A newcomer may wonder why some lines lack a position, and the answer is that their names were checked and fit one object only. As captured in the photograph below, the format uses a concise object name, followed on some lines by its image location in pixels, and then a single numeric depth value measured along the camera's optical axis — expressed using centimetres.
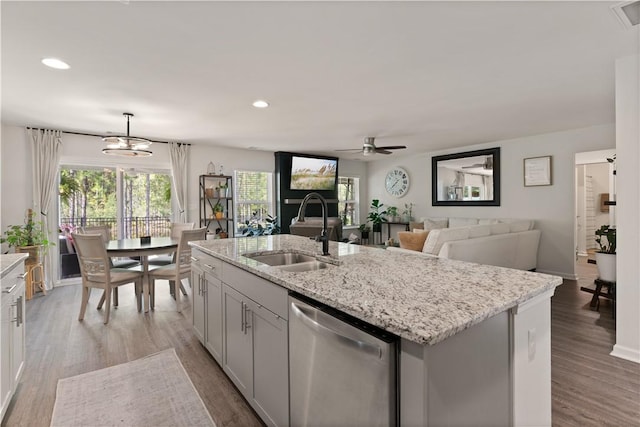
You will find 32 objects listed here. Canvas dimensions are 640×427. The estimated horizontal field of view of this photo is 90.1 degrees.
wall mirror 594
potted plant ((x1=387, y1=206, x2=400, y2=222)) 757
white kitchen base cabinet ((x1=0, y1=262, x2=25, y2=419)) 174
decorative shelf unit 612
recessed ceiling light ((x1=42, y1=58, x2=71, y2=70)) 247
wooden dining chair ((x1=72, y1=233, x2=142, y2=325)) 327
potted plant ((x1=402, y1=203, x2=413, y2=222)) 729
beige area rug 186
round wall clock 746
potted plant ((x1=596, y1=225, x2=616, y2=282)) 338
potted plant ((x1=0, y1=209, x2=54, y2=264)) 418
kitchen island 96
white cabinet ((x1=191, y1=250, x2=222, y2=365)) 232
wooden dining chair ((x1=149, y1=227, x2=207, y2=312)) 362
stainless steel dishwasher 101
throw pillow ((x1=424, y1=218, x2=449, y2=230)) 637
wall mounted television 704
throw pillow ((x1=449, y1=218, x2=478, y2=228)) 604
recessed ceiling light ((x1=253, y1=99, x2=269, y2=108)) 351
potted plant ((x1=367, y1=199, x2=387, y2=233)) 782
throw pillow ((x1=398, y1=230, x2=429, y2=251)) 405
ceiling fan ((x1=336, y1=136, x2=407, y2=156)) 529
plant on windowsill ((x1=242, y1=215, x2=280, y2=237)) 655
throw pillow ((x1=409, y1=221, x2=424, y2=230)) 656
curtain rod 489
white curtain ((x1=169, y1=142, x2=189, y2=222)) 578
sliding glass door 504
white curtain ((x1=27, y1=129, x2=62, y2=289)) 466
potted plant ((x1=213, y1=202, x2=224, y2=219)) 621
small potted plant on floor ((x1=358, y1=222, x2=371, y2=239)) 809
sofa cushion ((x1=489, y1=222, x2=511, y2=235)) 452
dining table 346
